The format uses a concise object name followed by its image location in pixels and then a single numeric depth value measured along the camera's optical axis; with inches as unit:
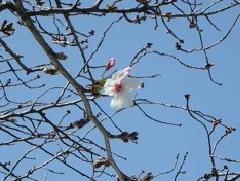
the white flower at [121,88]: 191.5
